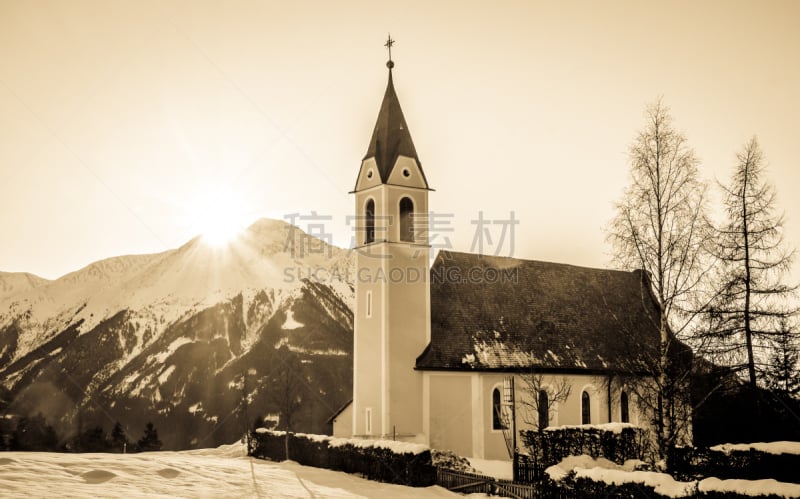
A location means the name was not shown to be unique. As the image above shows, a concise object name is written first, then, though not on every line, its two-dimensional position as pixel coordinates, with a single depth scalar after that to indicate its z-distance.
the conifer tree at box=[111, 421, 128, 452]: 65.75
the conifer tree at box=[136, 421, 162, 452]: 62.53
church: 35.16
